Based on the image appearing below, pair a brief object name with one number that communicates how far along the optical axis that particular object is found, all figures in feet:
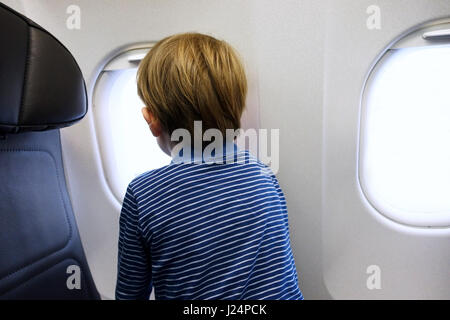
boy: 2.28
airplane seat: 2.65
